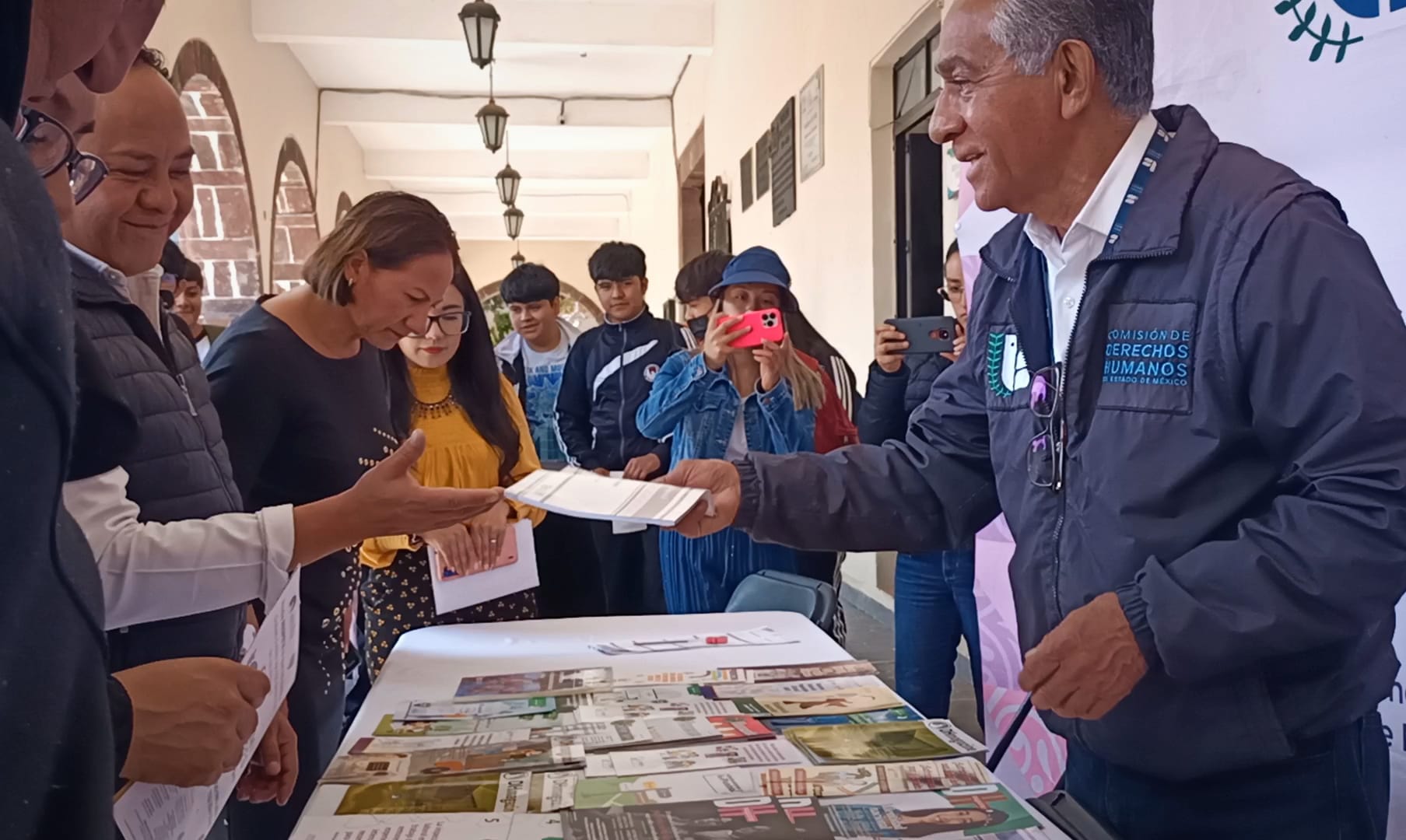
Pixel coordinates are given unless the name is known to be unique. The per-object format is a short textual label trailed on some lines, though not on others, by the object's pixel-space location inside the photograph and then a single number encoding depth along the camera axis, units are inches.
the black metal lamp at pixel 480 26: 236.8
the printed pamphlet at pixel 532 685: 61.6
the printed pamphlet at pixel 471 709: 57.5
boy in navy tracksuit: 160.9
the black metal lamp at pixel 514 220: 472.4
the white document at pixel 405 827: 41.8
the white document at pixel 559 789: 44.1
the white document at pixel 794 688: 59.9
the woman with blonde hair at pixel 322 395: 67.2
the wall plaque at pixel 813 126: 219.1
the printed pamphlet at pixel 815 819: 41.4
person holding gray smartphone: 117.6
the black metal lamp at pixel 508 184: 414.0
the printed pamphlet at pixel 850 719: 54.0
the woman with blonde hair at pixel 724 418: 109.4
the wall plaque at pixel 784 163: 246.6
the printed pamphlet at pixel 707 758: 48.1
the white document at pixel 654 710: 56.0
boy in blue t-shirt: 185.2
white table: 64.8
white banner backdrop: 57.4
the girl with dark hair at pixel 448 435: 93.0
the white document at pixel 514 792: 44.3
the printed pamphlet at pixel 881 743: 49.3
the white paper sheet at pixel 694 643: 71.7
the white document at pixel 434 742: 51.8
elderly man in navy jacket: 40.5
